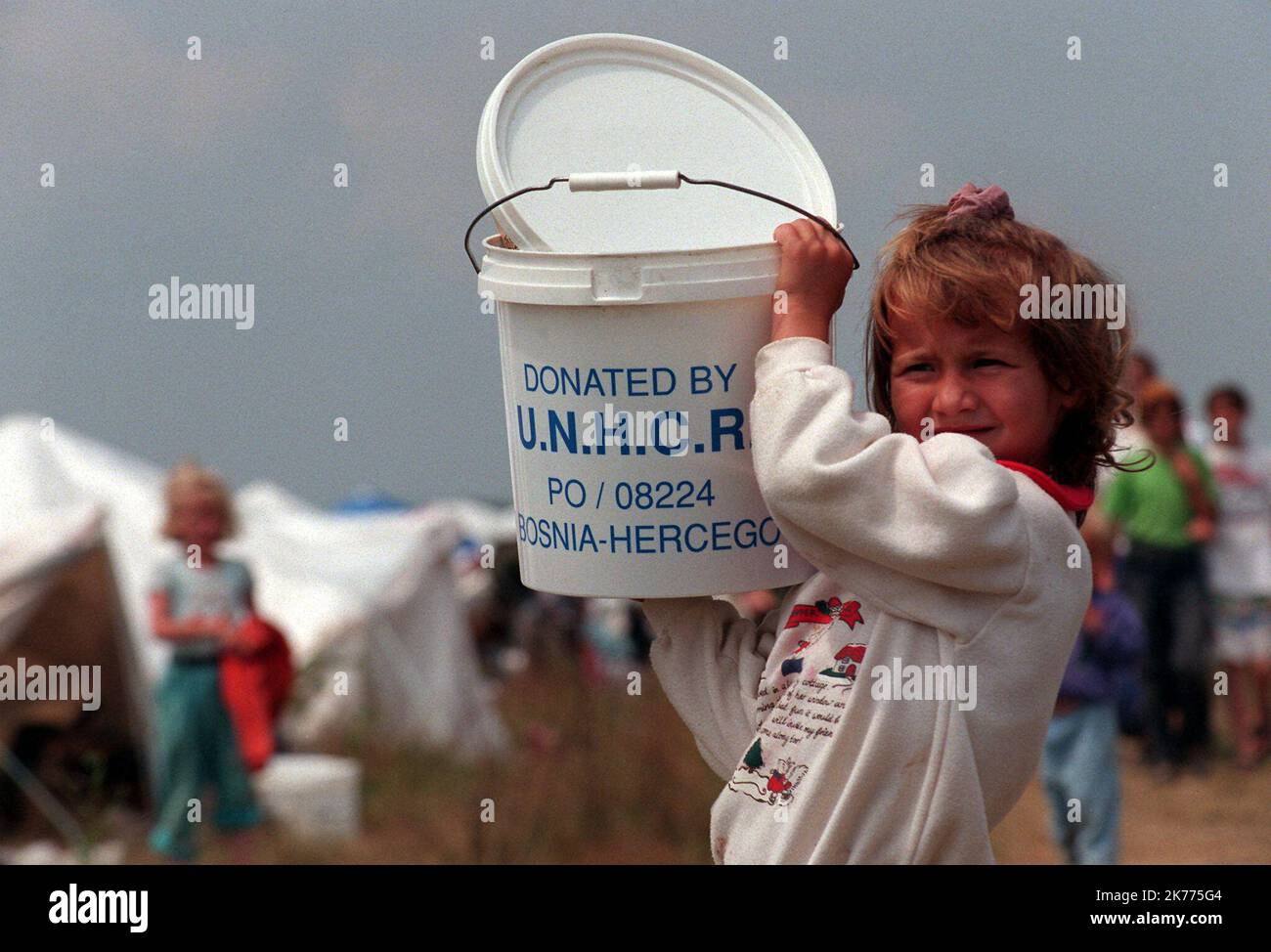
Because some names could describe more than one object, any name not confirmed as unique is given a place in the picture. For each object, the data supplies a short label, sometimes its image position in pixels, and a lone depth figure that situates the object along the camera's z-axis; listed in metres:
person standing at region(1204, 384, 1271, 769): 6.72
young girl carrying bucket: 1.92
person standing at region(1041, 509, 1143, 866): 5.19
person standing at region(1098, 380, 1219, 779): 6.33
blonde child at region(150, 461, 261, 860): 5.52
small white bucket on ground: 6.09
